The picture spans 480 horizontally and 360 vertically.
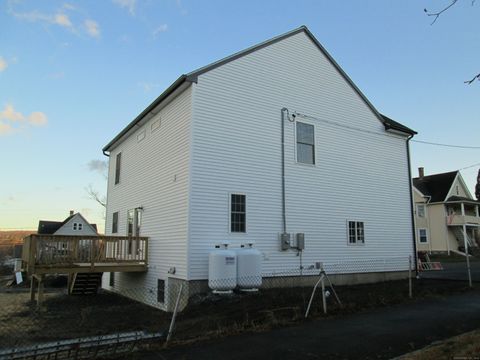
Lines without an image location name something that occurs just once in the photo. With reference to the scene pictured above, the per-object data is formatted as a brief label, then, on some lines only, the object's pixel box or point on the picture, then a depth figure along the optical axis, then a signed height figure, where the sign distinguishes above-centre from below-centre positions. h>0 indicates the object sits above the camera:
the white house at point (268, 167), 12.91 +2.84
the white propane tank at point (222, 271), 11.82 -0.73
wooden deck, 13.04 -0.30
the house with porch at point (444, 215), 39.97 +3.05
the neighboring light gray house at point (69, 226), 48.50 +2.35
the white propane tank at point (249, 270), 12.30 -0.72
